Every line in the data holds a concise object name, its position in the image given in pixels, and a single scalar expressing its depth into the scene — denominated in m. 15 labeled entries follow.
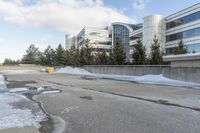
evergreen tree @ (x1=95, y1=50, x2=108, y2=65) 24.99
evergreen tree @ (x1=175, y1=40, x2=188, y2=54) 20.79
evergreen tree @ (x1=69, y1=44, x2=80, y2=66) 29.27
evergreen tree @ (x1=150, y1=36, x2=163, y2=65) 18.42
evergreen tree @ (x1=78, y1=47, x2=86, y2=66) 28.09
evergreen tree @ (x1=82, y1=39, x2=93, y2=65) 27.46
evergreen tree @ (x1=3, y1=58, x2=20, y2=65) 57.93
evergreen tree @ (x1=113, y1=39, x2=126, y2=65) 21.69
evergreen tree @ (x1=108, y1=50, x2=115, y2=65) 22.18
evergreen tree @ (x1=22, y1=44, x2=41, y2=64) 55.00
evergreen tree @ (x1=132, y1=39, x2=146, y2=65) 19.16
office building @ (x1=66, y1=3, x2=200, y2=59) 29.26
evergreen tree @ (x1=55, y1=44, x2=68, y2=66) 34.52
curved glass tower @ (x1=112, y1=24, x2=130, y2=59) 46.97
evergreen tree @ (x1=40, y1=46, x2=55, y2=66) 43.01
